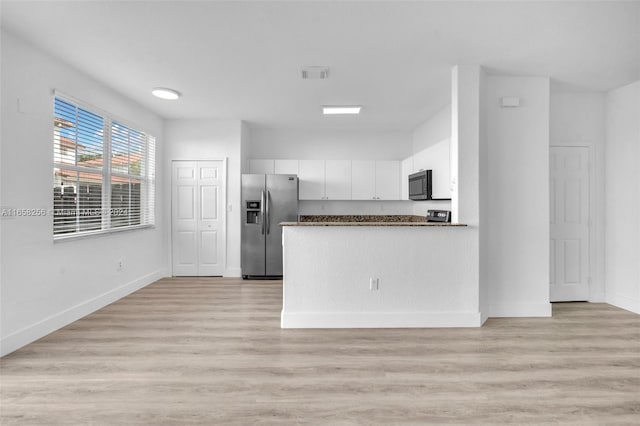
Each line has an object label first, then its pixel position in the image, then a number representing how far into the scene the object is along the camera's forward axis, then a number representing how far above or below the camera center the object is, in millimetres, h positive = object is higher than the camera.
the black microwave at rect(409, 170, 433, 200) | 4613 +356
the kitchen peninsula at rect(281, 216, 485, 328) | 3475 -593
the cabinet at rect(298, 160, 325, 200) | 6223 +562
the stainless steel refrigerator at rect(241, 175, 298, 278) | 5777 -99
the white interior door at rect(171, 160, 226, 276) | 5883 -119
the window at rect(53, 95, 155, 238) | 3504 +447
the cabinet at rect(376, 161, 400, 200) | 6270 +549
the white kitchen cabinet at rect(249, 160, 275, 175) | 6242 +787
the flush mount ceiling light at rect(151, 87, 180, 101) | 4211 +1417
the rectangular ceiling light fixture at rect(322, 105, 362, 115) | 4973 +1446
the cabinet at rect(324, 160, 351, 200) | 6242 +546
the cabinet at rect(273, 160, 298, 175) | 6219 +769
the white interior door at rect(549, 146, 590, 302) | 4359 -139
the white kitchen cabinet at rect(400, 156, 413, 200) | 5738 +613
